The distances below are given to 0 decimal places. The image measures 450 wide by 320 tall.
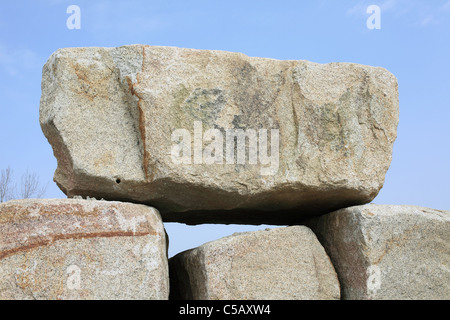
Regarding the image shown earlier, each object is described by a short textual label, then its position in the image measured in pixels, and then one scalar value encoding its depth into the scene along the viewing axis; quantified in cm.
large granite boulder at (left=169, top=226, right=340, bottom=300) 261
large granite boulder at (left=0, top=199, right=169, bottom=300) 235
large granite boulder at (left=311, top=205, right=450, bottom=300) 274
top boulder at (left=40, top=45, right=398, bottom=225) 266
